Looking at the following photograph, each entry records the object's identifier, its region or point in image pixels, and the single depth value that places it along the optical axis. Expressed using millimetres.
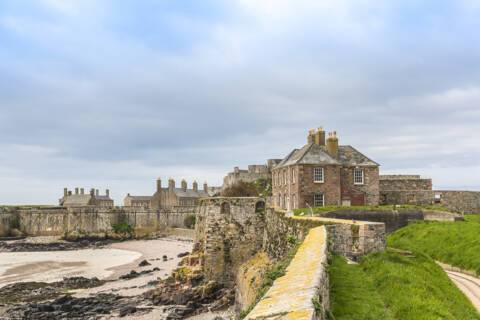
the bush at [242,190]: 72875
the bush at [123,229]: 84000
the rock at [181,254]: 53688
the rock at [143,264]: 47162
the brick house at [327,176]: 38844
